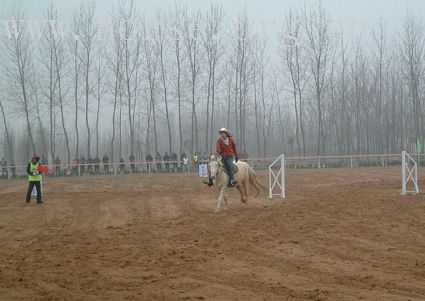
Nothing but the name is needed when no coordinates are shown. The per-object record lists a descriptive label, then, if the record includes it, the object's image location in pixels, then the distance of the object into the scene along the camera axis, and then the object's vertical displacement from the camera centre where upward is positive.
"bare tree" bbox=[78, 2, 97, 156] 43.33 +10.18
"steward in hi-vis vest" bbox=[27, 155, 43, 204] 18.52 -0.31
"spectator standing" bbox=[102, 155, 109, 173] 41.22 -0.32
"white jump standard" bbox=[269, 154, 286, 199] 17.30 -1.08
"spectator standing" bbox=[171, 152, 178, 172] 44.08 +0.40
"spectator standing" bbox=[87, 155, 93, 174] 40.81 -0.19
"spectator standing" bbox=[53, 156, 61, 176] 39.91 +0.07
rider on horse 14.26 +0.25
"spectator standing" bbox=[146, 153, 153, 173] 43.82 +0.39
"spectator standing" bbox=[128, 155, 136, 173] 40.12 -0.29
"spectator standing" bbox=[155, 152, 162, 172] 41.06 -0.34
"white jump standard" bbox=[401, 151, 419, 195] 16.92 -1.01
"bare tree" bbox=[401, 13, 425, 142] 46.59 +7.65
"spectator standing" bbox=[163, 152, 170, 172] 41.22 -0.06
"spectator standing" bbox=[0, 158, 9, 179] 39.18 -0.33
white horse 14.11 -0.53
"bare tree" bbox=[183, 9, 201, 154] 46.25 +9.92
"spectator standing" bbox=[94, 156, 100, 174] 40.74 -0.37
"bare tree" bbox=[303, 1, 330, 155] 47.38 +9.27
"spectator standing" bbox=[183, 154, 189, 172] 41.90 -0.29
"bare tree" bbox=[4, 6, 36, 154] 41.59 +7.93
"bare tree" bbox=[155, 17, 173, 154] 45.72 +8.61
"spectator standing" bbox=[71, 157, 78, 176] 40.29 -0.38
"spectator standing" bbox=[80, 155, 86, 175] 40.74 -0.25
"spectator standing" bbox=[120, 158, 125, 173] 41.12 -0.30
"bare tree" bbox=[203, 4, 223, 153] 46.50 +10.54
